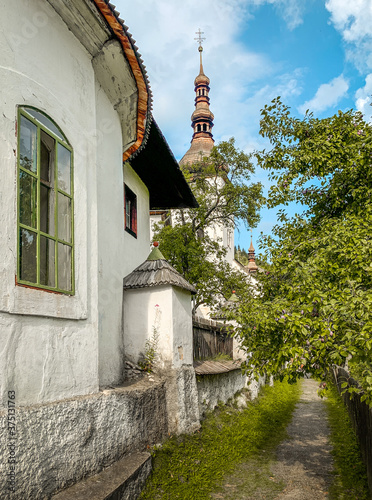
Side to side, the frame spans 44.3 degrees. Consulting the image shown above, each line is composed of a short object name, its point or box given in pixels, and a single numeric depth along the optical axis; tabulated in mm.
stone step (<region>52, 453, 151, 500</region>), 4000
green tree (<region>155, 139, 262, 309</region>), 16703
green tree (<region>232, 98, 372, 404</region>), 4195
